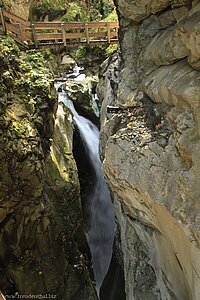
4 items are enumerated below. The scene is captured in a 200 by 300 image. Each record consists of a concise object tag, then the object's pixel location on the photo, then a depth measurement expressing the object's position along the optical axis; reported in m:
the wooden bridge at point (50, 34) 10.98
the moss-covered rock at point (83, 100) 15.31
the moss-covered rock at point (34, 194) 8.59
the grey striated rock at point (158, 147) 4.21
